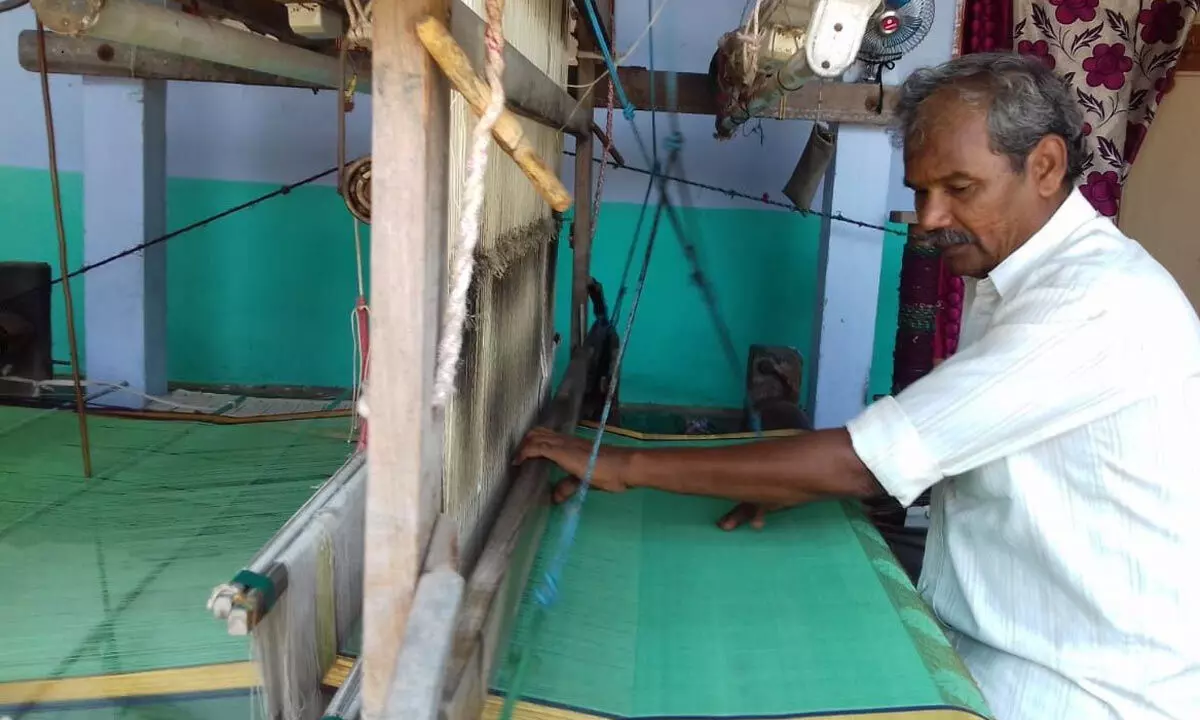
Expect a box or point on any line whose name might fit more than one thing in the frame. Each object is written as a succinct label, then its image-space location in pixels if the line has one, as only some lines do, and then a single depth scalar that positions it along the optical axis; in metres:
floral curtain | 3.21
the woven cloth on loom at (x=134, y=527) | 1.43
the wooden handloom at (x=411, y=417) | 0.72
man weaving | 1.18
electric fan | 2.25
